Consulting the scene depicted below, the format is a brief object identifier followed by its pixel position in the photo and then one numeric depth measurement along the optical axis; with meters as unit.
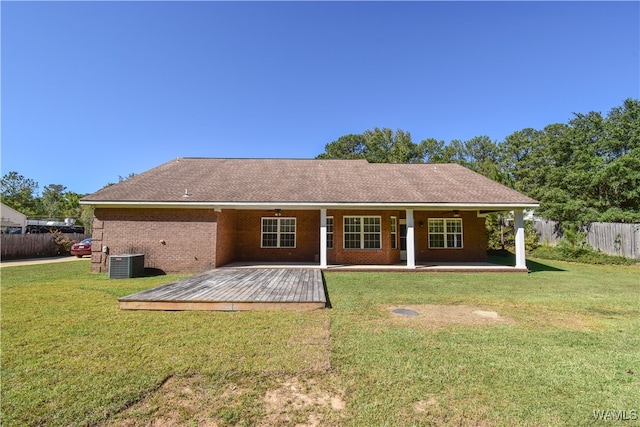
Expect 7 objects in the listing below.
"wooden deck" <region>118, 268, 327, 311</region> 6.10
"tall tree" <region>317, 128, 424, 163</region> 41.38
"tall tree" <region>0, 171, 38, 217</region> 53.03
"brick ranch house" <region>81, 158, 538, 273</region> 11.50
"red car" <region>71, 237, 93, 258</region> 18.12
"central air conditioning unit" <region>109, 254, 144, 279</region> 10.16
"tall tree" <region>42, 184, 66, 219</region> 58.94
